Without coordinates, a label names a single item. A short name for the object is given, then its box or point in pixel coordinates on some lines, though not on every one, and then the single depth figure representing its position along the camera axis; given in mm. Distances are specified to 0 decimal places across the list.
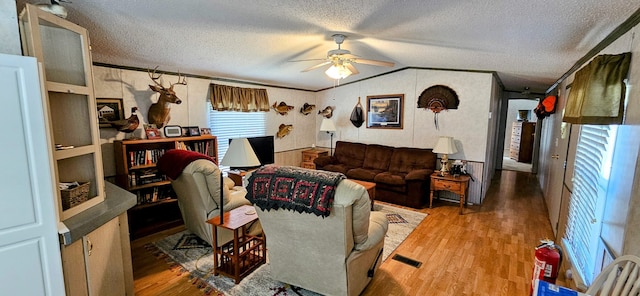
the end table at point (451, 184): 4340
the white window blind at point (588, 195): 1927
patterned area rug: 2447
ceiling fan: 3072
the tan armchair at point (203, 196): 2883
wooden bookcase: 3447
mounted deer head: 3754
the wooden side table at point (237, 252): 2525
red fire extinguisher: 2080
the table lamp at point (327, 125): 6004
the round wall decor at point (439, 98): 4875
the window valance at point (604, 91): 1726
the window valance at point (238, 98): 4629
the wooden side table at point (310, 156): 6312
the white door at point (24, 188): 1221
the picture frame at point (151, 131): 3748
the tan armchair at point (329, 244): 1967
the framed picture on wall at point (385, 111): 5453
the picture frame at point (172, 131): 3969
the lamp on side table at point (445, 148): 4525
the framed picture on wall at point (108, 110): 3375
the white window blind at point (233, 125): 4793
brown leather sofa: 4656
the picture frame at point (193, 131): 4213
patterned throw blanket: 1909
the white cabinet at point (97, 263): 1537
